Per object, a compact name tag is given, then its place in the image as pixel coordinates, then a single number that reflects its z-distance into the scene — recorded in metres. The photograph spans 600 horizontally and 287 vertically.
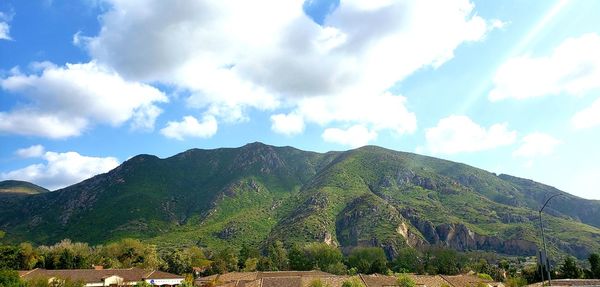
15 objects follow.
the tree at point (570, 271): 99.12
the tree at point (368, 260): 130.88
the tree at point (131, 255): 128.62
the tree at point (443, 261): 126.30
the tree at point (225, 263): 127.57
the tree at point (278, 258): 136.88
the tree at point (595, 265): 98.43
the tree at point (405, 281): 80.06
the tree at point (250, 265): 129.75
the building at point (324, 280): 84.47
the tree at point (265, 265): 131.62
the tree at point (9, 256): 107.78
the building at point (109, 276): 92.31
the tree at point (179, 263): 129.26
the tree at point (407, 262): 134.86
